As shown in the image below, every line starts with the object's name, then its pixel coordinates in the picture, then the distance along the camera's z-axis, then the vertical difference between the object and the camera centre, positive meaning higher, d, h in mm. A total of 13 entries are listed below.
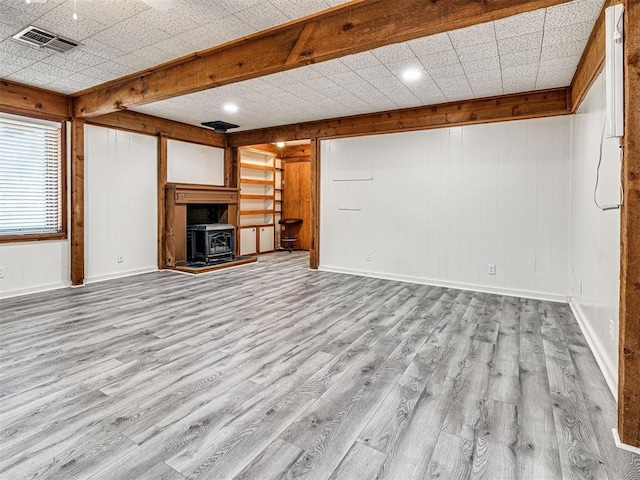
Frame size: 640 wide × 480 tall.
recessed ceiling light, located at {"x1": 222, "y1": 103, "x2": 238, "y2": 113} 5316 +1862
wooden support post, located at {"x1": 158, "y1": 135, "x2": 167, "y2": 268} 6219 +794
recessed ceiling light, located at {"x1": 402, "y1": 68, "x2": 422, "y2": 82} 3826 +1699
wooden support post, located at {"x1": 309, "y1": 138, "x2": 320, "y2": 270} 6445 +508
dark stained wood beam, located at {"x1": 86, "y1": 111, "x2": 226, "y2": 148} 5445 +1778
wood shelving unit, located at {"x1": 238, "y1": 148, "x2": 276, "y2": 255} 8328 +777
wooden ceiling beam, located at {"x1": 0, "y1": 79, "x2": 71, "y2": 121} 4336 +1638
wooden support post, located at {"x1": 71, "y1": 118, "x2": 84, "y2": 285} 5020 +445
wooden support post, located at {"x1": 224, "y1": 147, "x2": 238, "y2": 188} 7625 +1366
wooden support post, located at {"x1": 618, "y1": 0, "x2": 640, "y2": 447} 1679 -48
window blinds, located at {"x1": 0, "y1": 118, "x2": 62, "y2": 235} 4492 +714
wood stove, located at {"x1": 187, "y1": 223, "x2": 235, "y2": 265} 6523 -158
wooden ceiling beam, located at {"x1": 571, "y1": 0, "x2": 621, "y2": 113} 2668 +1451
